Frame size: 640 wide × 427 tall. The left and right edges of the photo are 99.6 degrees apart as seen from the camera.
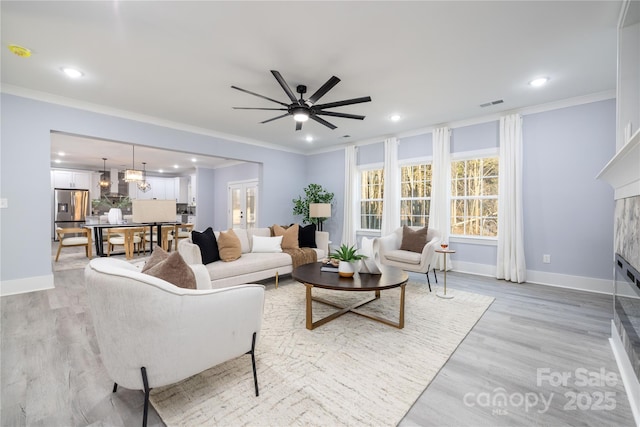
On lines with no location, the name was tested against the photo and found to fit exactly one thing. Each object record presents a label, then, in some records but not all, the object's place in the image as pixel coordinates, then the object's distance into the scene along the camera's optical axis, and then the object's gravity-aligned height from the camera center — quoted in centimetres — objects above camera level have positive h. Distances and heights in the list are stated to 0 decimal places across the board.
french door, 838 +29
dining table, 607 -41
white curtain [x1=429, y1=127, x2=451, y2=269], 497 +51
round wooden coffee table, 254 -68
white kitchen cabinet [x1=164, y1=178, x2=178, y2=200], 1119 +103
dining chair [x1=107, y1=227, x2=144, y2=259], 604 -62
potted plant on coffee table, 283 -52
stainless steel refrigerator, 882 +16
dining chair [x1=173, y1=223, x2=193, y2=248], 645 -53
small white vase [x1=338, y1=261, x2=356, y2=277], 283 -59
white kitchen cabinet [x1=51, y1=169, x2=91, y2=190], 907 +116
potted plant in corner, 671 +31
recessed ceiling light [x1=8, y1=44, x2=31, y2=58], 265 +163
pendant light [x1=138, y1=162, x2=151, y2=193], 877 +94
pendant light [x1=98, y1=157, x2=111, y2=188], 925 +119
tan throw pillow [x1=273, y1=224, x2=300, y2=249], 461 -40
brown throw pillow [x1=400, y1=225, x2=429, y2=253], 429 -44
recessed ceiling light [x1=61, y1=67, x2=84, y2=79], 308 +164
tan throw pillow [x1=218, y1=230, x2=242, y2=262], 372 -48
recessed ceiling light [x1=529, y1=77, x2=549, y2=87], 331 +163
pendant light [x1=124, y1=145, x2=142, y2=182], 741 +103
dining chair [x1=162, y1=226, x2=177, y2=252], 664 -60
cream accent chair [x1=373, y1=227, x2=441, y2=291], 390 -63
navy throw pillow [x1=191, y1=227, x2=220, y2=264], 354 -44
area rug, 153 -114
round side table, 353 -109
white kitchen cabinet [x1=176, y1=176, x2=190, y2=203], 1113 +98
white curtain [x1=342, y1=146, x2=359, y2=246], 638 +37
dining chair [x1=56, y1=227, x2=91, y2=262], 573 -61
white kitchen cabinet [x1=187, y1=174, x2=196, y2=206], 1051 +86
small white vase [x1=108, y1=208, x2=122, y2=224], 651 -8
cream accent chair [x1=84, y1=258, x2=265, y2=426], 129 -58
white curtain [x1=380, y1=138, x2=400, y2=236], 568 +50
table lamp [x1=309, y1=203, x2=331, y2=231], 582 +6
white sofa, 343 -70
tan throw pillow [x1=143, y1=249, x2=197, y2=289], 165 -36
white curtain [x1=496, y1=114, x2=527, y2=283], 422 +13
